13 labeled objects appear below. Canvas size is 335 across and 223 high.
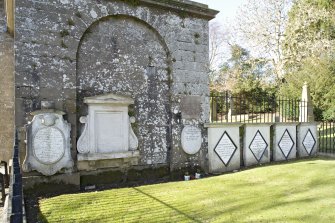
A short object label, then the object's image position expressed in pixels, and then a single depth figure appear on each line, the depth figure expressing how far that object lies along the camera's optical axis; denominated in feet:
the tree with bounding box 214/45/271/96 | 73.20
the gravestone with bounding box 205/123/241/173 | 24.71
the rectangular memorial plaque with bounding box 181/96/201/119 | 23.67
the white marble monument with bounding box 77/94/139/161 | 19.44
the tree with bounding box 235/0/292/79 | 65.31
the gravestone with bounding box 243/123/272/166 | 26.89
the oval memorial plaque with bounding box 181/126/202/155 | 23.41
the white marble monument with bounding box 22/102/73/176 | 17.65
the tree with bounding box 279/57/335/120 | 51.08
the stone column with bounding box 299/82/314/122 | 33.55
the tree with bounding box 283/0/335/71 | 60.18
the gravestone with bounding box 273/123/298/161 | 29.27
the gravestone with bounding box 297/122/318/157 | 31.73
